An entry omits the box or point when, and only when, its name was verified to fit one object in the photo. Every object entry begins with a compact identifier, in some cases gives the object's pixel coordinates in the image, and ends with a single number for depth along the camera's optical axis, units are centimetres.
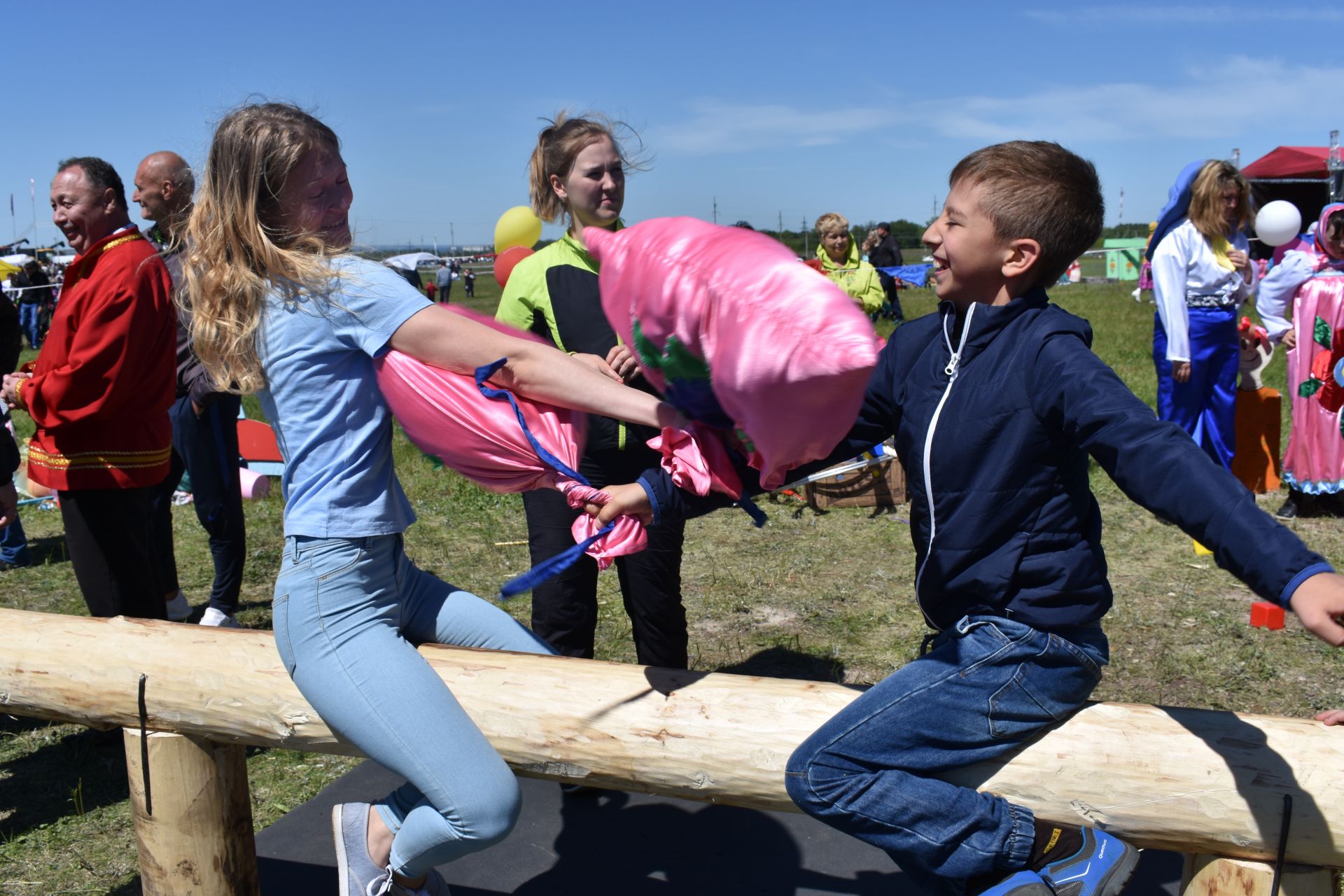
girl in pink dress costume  627
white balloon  776
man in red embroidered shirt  366
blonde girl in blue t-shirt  204
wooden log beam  196
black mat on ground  306
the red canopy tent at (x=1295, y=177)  2105
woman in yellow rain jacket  818
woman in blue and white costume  582
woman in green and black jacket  321
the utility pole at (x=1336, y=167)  1306
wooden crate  718
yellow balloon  556
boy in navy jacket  189
